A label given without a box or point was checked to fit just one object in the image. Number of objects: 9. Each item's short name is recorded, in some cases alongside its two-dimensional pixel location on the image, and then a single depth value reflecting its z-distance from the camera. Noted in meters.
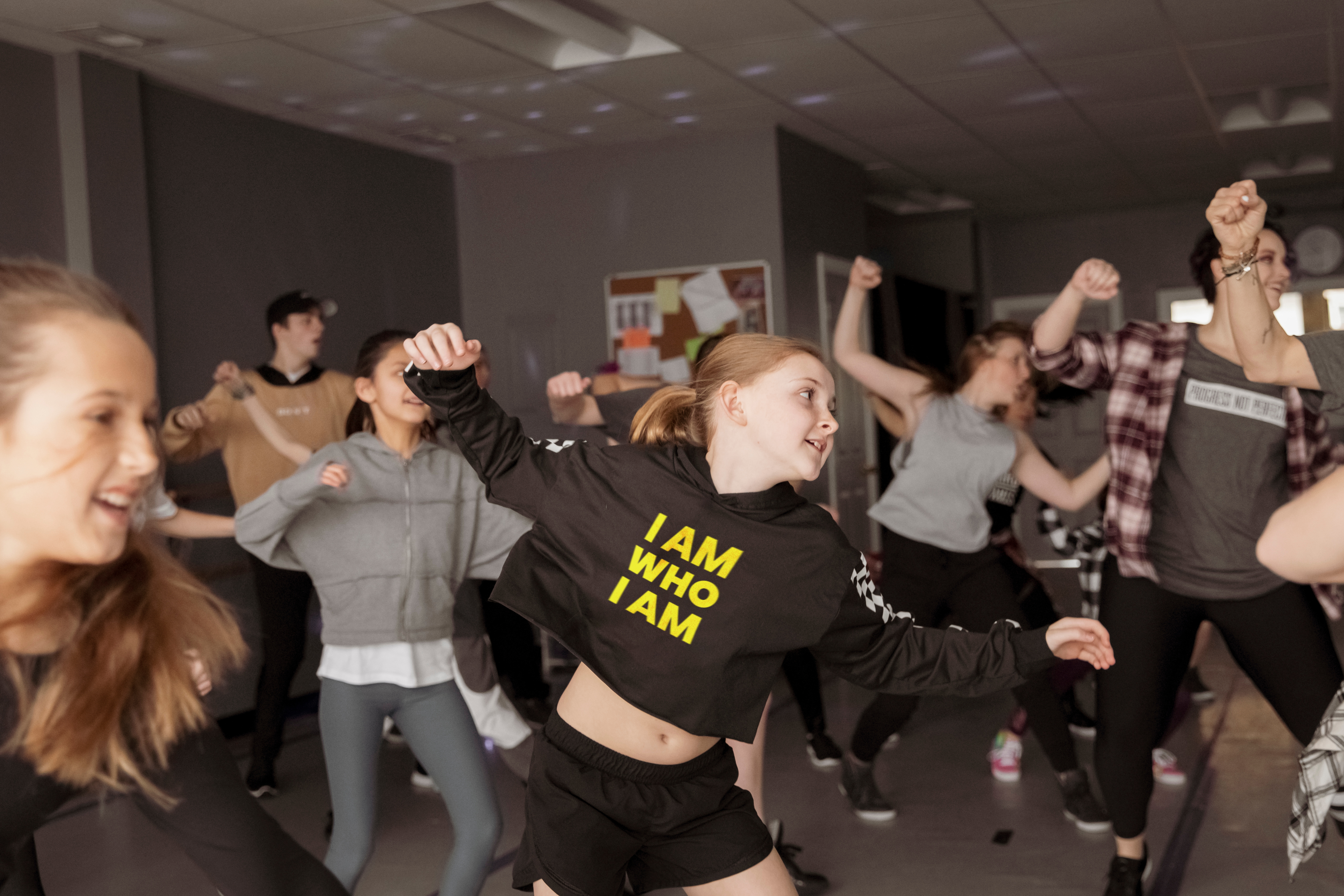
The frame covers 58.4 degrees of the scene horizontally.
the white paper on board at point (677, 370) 6.73
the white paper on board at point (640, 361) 6.79
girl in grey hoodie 2.52
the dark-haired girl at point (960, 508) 3.78
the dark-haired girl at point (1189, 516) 2.79
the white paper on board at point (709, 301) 6.59
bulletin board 6.54
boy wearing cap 4.43
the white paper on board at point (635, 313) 6.77
